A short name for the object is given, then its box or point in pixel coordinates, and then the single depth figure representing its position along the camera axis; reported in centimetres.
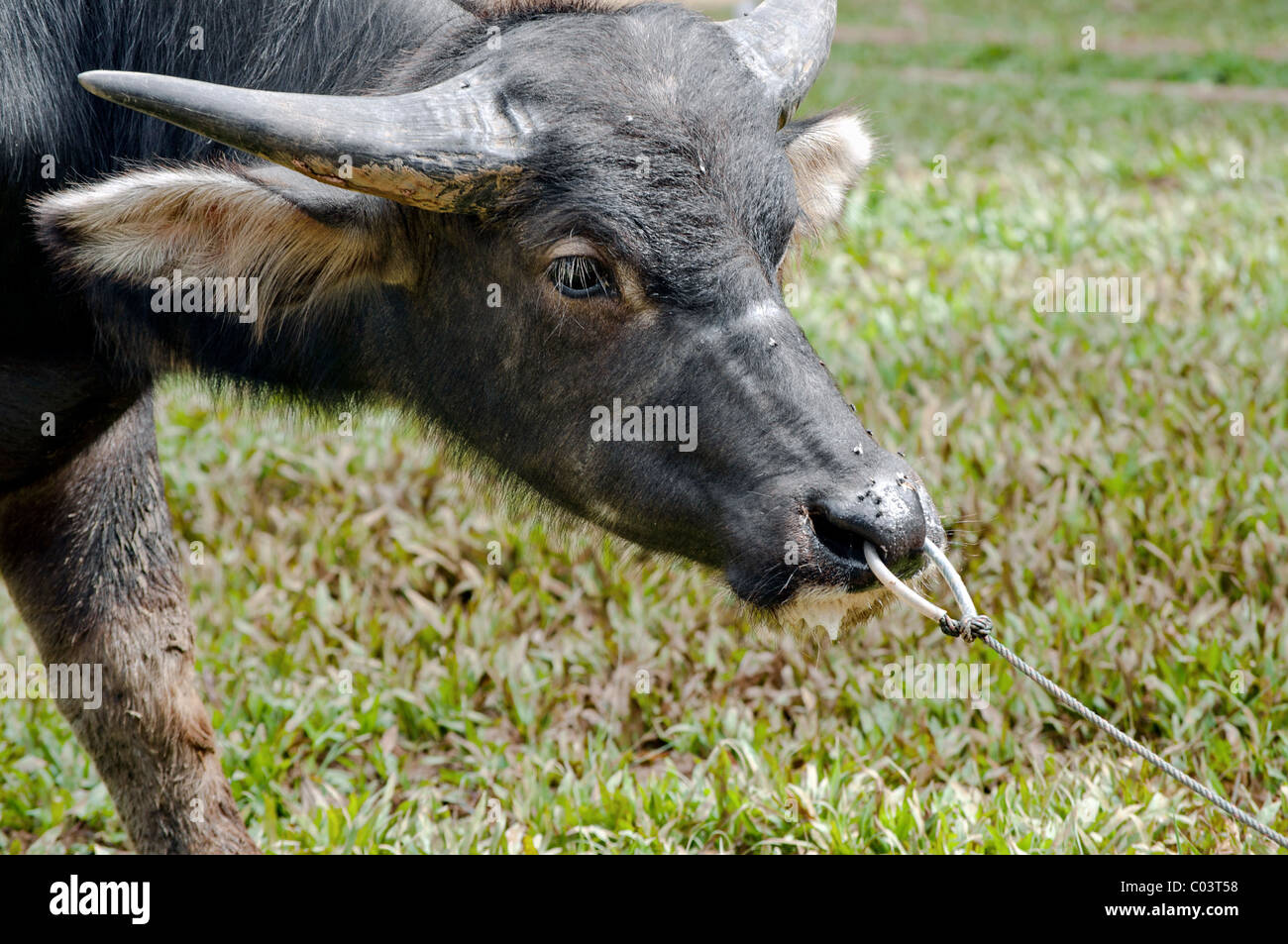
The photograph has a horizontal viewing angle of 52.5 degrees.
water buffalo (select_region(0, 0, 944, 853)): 238
